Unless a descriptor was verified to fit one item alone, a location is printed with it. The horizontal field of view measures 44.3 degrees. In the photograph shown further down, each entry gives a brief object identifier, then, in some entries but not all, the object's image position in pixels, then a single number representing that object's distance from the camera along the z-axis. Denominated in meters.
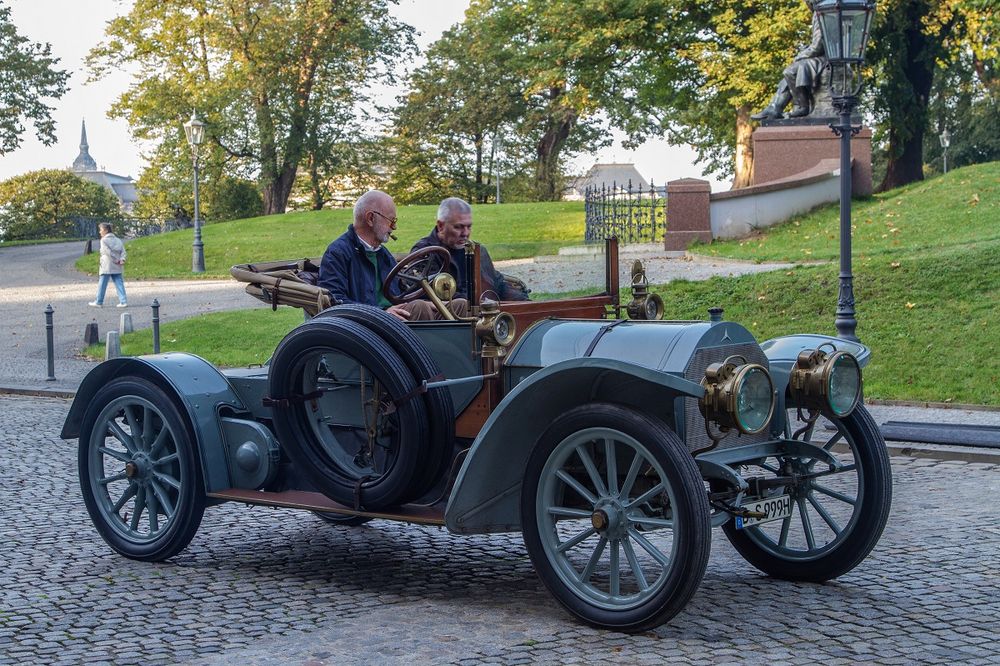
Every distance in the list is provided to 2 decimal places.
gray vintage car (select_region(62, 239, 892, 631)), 4.82
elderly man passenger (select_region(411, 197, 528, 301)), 5.83
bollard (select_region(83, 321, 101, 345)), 19.05
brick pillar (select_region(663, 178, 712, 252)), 25.28
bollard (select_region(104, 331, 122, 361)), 16.75
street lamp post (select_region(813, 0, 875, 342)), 10.58
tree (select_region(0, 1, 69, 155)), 50.28
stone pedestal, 27.09
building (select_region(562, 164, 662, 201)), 57.59
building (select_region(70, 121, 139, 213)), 158.75
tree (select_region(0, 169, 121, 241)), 64.62
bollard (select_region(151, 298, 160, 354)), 16.25
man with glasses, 6.29
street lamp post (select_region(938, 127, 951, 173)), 58.08
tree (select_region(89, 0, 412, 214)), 48.72
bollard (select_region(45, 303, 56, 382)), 15.29
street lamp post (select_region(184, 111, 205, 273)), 32.44
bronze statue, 26.94
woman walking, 23.50
